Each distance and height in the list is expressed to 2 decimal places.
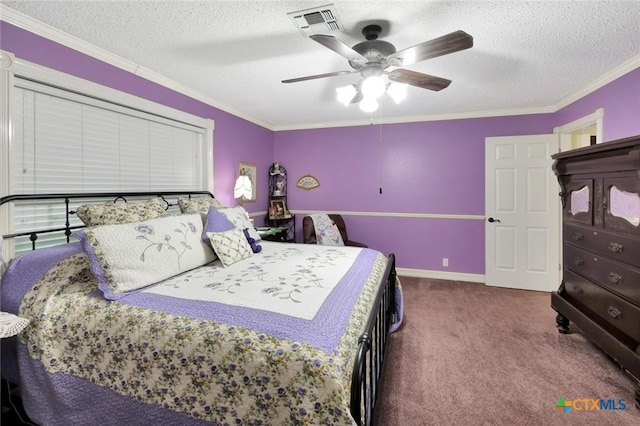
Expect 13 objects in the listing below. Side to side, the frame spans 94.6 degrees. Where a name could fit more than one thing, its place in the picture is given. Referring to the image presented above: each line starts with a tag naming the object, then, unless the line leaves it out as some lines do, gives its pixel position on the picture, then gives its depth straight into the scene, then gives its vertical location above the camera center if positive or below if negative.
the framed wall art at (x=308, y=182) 4.72 +0.41
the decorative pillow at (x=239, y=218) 2.54 -0.09
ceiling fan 1.56 +0.88
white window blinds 1.86 +0.46
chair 4.16 -0.35
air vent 1.67 +1.13
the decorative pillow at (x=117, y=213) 1.80 -0.03
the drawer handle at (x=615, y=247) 1.89 -0.26
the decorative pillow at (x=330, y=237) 4.11 -0.40
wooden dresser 1.77 -0.28
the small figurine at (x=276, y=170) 4.72 +0.61
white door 3.63 -0.07
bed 1.06 -0.52
